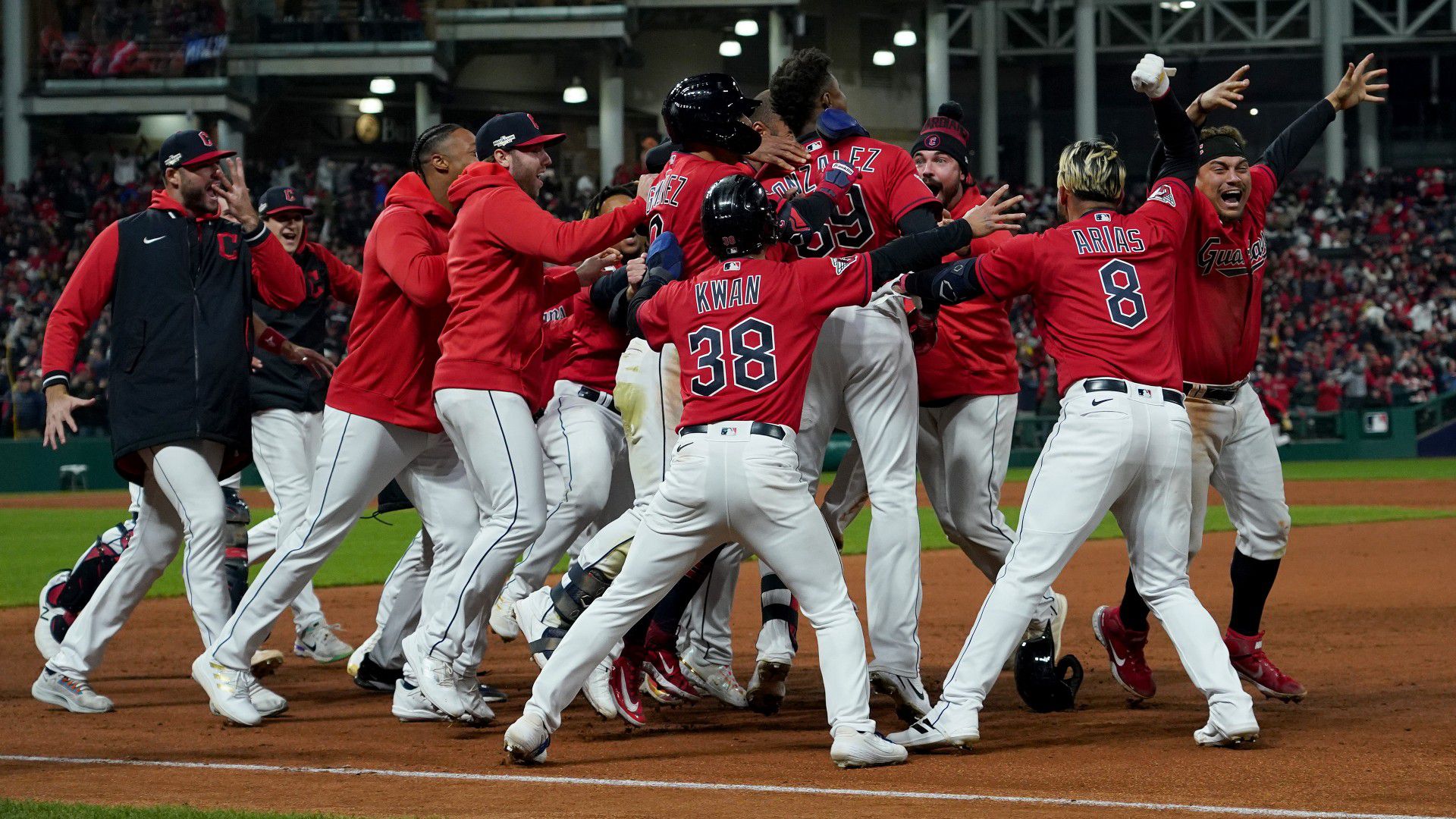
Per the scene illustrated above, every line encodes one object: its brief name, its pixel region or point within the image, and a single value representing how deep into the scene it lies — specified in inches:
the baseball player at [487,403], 444.1
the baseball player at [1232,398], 468.1
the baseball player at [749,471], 373.1
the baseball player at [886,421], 422.9
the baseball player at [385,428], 462.3
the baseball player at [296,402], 602.9
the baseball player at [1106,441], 394.9
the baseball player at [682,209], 434.0
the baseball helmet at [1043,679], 470.0
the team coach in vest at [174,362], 477.4
